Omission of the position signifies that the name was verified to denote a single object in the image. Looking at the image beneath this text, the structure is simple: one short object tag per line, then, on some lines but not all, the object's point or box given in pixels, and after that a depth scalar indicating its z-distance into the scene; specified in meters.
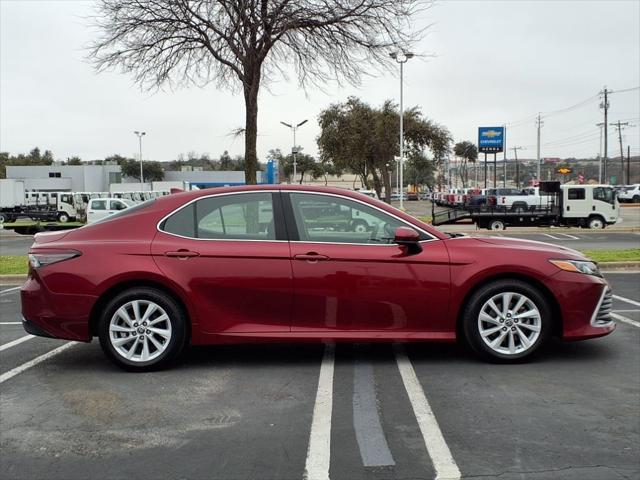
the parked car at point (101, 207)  26.52
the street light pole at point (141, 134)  72.19
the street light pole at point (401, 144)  32.76
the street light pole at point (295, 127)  44.24
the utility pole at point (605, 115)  61.07
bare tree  13.35
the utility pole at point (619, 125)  88.00
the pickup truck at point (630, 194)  55.91
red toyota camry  4.98
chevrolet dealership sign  58.16
